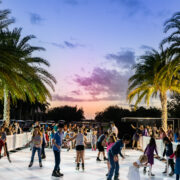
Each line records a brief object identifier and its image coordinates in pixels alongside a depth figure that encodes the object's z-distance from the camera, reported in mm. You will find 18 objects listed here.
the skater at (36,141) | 8270
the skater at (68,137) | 14052
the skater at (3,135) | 8802
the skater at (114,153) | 5577
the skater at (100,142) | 8858
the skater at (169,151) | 7336
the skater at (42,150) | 10234
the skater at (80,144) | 7677
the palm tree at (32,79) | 15186
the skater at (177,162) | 5758
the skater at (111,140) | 7437
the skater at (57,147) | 6827
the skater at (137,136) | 15086
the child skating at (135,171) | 4580
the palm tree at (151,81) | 17089
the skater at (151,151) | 7246
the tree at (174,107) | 37461
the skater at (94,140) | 14428
